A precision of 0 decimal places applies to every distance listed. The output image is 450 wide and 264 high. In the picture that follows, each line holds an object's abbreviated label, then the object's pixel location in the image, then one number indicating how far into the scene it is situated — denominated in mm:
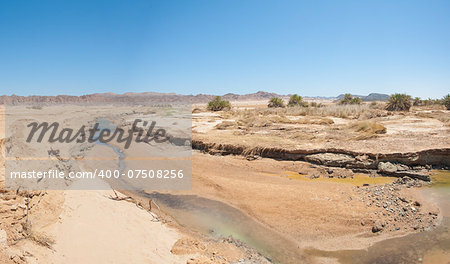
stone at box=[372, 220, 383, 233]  5973
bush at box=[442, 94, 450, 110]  32188
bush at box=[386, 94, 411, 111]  30859
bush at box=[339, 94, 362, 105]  41303
